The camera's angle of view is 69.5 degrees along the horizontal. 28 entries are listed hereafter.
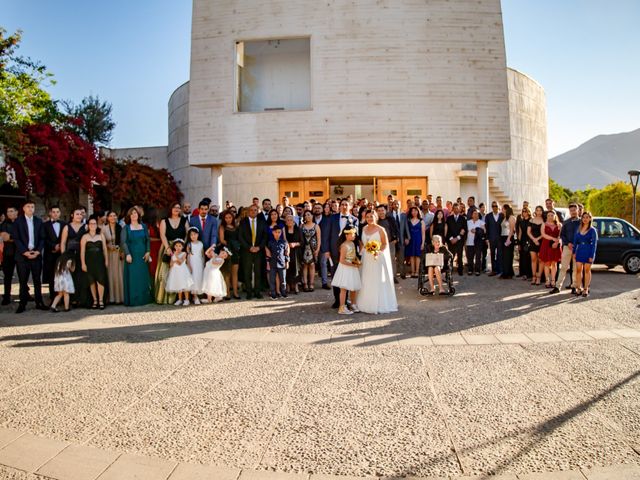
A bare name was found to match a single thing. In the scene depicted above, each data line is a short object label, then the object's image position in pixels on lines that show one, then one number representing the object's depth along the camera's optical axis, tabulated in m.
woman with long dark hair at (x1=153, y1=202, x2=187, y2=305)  9.48
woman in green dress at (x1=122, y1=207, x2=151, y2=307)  9.45
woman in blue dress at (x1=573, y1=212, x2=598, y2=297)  9.77
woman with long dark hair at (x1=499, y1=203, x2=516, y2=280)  12.53
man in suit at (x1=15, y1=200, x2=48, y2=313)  9.05
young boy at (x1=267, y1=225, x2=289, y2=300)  10.06
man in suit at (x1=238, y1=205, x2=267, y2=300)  9.99
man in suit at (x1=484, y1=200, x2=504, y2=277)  12.87
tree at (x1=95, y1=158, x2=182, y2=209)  21.75
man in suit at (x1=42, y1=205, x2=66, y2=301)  9.62
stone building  15.52
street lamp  18.40
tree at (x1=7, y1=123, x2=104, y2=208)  15.73
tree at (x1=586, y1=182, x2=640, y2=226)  22.72
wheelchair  10.06
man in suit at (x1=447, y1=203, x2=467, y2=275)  12.77
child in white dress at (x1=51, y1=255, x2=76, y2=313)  8.97
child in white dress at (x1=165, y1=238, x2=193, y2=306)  9.29
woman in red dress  10.77
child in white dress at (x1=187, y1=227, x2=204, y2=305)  9.52
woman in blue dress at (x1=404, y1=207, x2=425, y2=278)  12.70
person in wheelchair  10.05
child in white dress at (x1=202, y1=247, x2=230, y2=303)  9.42
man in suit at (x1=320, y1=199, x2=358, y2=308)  9.70
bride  8.35
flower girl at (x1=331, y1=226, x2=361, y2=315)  8.34
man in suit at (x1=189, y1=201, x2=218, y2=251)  9.98
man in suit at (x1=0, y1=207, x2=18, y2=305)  9.40
